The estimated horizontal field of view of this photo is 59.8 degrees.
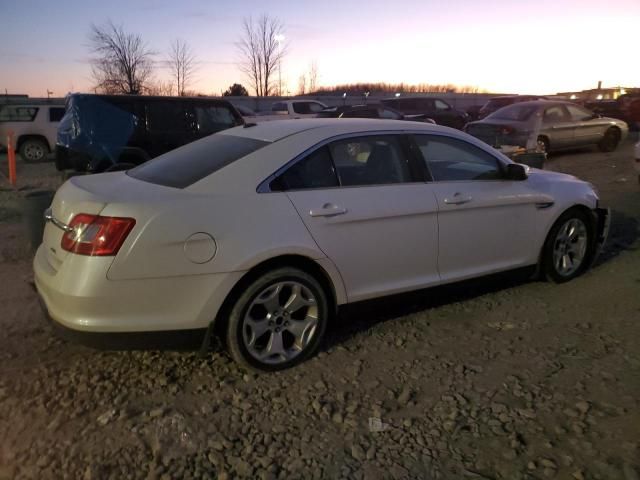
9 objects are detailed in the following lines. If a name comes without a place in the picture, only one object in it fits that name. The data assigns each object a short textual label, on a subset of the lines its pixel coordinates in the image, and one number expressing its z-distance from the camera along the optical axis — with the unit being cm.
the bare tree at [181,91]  3574
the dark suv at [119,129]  971
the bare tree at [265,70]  3897
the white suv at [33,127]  1652
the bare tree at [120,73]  3209
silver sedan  1248
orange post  1162
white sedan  301
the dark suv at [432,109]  2108
